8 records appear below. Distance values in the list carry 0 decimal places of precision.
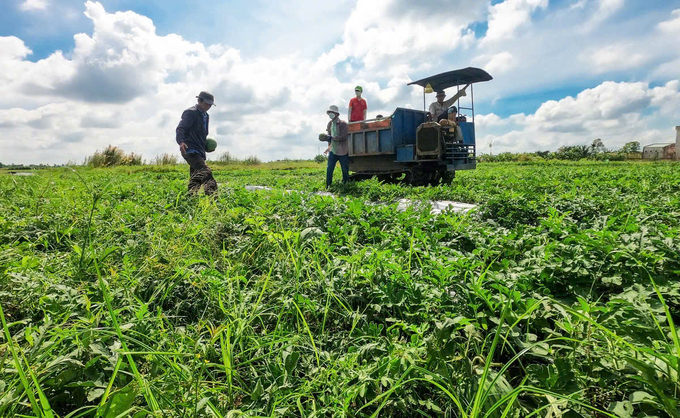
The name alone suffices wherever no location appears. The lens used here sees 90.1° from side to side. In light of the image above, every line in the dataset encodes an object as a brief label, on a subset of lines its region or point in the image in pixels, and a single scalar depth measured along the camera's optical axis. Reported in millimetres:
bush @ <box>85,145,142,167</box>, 16466
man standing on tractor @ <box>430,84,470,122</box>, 11336
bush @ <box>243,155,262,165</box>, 33500
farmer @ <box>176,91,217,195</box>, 6590
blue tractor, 10148
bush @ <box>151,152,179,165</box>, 27328
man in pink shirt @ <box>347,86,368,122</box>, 12367
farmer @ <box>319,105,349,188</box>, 9938
